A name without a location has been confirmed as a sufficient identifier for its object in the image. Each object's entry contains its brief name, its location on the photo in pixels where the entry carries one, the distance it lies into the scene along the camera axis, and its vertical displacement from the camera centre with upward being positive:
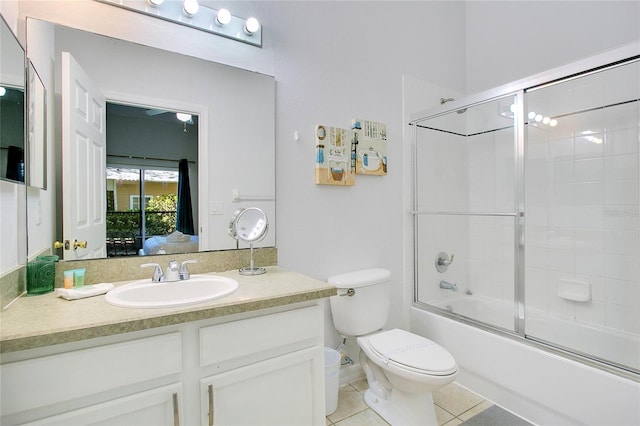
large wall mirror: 1.32 +0.34
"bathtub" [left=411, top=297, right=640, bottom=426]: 1.42 -0.85
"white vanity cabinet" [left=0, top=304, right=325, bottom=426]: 0.84 -0.50
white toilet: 1.54 -0.73
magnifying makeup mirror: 1.60 -0.07
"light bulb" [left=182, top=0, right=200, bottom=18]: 1.51 +0.98
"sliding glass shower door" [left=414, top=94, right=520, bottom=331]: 2.47 +0.01
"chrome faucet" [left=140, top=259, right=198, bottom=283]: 1.35 -0.25
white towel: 1.12 -0.28
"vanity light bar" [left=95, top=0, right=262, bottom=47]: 1.46 +0.96
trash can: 1.78 -0.95
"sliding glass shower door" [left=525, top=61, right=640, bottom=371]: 1.95 -0.03
